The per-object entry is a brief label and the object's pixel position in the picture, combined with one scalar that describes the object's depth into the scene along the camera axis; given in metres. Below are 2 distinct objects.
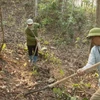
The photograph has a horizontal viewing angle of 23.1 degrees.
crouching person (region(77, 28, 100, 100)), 4.39
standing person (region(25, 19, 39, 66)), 8.70
